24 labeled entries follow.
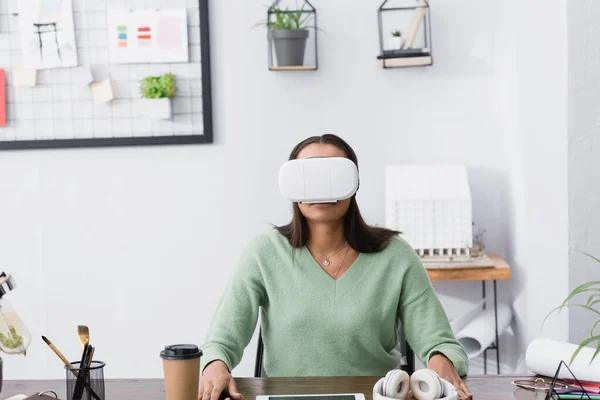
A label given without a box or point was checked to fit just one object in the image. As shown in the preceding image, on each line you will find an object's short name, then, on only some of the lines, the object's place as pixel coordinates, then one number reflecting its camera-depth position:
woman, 1.92
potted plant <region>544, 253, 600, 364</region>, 2.22
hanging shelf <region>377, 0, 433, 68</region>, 2.97
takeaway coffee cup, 1.45
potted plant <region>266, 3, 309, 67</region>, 2.96
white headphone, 1.42
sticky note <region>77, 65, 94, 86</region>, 3.12
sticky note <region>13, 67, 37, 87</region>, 3.15
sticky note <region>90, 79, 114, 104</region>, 3.12
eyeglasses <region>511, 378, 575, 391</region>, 1.58
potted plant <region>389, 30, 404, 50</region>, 3.00
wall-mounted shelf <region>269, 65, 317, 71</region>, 3.00
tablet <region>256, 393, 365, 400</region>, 1.50
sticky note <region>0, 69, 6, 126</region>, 3.16
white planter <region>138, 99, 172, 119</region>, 3.06
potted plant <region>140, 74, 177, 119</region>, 3.05
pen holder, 1.44
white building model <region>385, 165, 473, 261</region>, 2.85
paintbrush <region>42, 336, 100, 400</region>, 1.44
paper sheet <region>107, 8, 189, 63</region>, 3.10
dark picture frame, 3.10
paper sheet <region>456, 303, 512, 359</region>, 2.86
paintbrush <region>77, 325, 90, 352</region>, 1.46
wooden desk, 1.58
